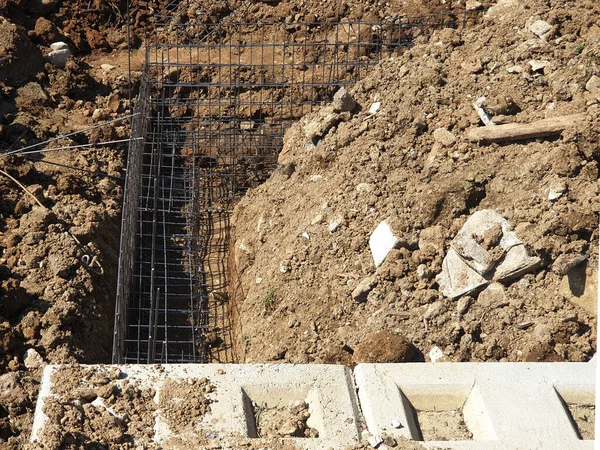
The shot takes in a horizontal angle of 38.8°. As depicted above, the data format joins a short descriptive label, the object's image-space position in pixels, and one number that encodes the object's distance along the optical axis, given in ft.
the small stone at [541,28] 25.59
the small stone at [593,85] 22.54
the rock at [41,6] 34.86
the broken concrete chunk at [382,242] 21.44
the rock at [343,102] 26.78
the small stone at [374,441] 14.75
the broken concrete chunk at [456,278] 20.24
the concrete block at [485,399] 14.99
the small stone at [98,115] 29.50
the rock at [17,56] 30.07
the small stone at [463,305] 20.06
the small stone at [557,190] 20.51
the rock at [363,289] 21.36
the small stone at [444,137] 23.41
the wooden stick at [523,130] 21.97
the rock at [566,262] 19.36
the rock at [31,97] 29.40
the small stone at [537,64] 24.29
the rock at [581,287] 19.16
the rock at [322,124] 27.07
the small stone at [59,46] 32.19
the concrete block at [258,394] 14.97
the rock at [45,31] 32.81
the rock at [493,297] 19.85
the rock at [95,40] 34.19
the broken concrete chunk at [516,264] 19.72
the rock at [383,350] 19.29
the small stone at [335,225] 23.30
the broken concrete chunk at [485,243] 20.12
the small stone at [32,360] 20.35
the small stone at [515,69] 24.66
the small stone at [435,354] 19.57
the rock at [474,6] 33.22
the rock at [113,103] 30.09
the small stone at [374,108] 26.40
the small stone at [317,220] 23.90
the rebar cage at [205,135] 24.89
